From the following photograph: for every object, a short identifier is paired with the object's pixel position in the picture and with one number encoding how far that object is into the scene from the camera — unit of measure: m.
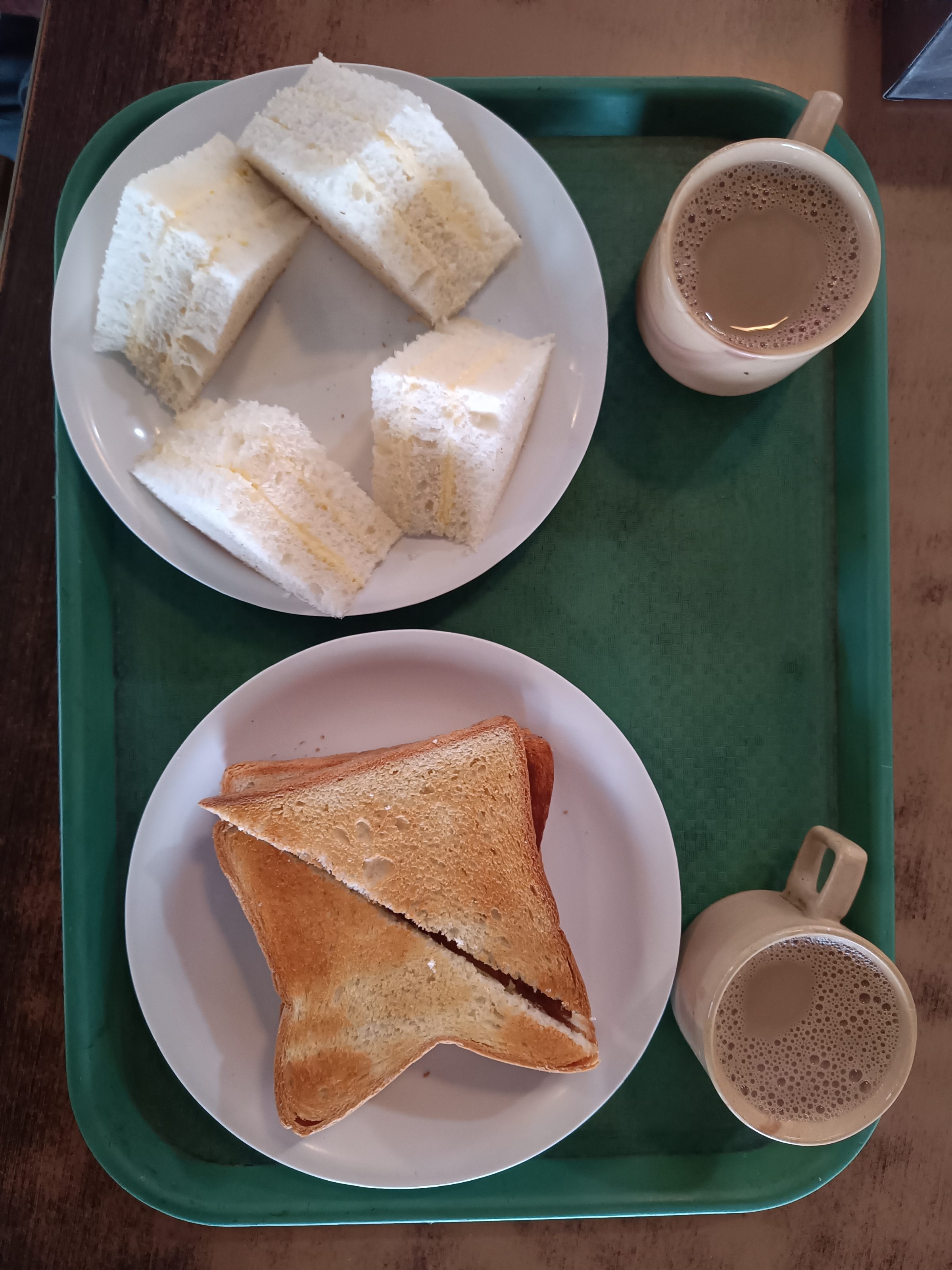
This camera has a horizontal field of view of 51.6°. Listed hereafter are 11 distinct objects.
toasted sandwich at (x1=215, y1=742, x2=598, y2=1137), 0.34
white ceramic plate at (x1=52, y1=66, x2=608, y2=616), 0.35
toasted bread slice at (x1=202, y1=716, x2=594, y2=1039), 0.34
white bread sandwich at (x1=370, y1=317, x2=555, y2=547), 0.34
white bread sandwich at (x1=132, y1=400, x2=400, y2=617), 0.34
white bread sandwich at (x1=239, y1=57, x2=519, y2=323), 0.34
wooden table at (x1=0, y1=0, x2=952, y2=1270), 0.39
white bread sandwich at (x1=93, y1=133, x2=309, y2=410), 0.34
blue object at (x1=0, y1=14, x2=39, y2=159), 0.44
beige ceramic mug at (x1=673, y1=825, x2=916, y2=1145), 0.32
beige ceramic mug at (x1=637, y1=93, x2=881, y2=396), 0.32
